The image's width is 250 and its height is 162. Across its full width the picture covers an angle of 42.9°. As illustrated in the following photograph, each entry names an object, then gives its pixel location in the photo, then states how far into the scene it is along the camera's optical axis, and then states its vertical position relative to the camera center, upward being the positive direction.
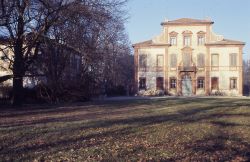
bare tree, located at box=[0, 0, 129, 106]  17.35 +3.81
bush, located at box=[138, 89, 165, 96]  48.84 -0.92
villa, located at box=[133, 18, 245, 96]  49.44 +3.95
